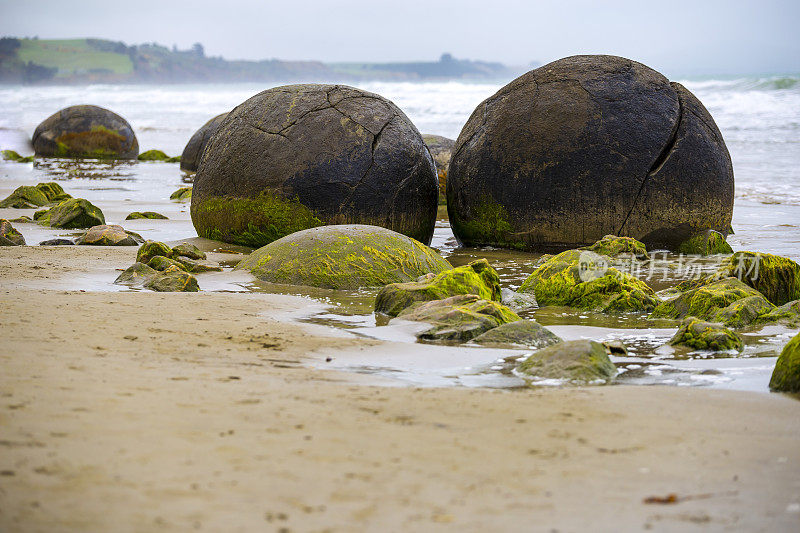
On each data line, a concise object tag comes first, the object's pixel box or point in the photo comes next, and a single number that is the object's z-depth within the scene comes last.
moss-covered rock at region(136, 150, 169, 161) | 19.42
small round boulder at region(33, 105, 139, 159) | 19.12
